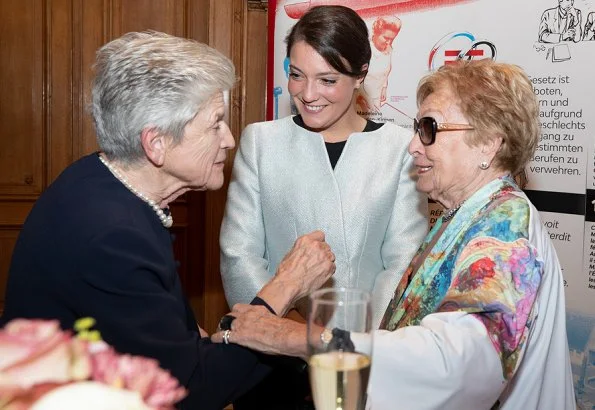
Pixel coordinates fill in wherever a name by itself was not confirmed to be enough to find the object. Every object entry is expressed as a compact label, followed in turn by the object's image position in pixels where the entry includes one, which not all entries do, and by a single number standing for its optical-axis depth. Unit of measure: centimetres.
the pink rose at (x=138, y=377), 58
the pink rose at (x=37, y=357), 52
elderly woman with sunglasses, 135
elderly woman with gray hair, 141
